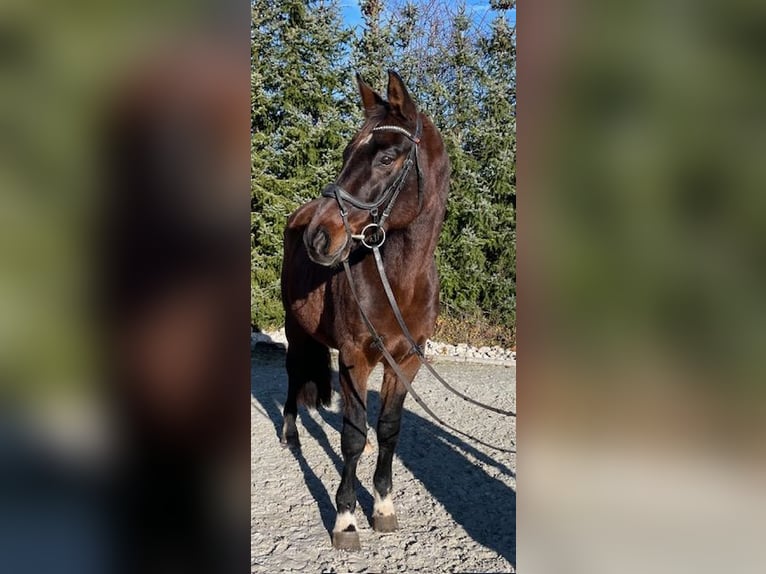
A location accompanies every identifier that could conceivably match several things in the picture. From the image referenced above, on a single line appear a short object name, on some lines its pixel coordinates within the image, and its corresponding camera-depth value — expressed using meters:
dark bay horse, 2.27
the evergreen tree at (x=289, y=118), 7.70
